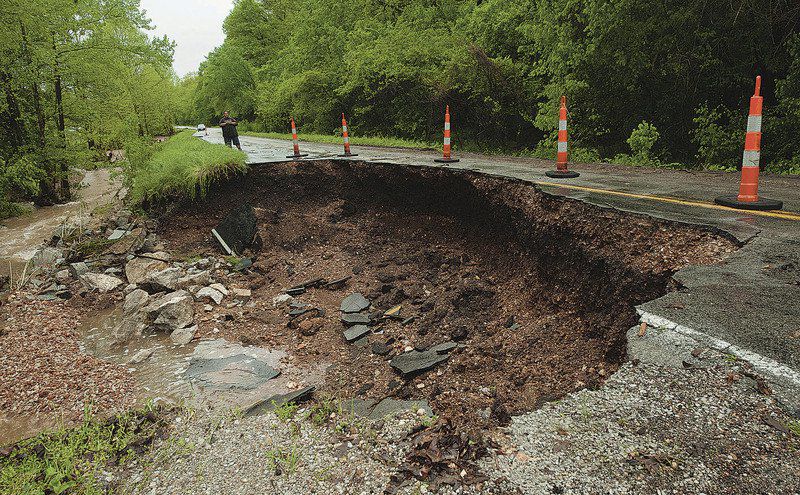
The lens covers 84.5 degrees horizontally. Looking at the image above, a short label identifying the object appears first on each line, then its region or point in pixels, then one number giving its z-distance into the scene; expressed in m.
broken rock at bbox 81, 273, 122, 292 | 7.92
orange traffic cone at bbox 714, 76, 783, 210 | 4.46
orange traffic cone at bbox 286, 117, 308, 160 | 12.19
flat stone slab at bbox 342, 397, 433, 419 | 3.42
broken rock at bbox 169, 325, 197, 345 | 6.18
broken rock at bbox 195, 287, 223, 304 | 7.32
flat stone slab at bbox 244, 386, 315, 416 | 3.95
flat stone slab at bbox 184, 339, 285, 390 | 5.00
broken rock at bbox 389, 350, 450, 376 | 4.34
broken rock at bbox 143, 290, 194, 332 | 6.54
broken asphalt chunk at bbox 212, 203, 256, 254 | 9.22
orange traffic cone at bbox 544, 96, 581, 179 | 6.55
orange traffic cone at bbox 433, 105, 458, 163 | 9.27
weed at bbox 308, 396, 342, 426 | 3.45
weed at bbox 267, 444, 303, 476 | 2.78
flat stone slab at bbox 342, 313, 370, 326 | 6.12
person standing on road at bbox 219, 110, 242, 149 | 14.40
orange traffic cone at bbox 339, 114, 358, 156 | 11.79
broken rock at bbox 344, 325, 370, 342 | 5.80
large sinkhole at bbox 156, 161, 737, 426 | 3.57
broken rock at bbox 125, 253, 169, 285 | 8.18
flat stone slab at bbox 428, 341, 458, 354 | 4.63
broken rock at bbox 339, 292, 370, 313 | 6.55
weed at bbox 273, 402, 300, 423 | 3.63
